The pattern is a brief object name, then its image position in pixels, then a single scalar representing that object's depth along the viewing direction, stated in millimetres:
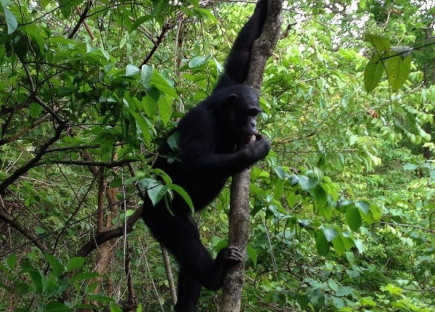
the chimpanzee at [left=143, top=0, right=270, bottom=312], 3590
